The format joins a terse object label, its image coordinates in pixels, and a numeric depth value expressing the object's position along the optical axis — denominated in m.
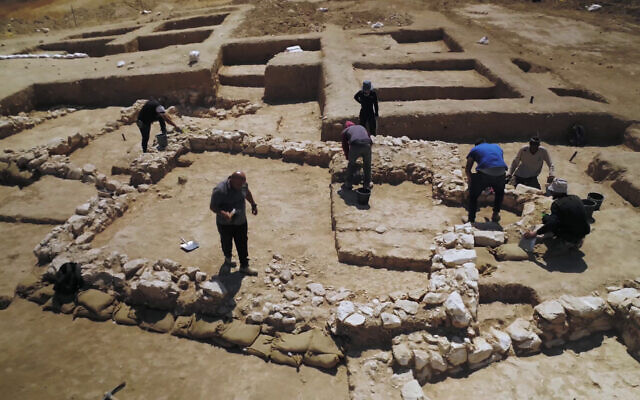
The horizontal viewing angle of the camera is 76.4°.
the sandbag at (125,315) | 5.47
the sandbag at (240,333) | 5.07
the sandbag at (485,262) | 5.46
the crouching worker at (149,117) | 9.12
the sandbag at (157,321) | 5.37
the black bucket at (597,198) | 6.69
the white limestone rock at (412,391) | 4.21
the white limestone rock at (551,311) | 4.64
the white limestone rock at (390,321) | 4.78
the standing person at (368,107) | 8.37
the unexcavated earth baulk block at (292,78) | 12.52
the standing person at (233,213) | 5.27
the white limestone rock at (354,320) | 4.82
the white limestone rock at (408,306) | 4.85
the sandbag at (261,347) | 4.98
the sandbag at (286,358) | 4.87
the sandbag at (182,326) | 5.29
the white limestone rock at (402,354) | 4.50
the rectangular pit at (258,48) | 14.80
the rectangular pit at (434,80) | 10.95
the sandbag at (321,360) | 4.79
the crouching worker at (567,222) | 5.20
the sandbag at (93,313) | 5.52
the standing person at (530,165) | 6.86
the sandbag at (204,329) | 5.18
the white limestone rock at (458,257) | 5.42
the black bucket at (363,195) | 6.97
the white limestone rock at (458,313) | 4.68
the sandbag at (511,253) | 5.59
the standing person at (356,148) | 6.97
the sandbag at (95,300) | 5.55
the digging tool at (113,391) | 4.36
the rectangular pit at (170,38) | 16.61
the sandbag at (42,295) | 5.80
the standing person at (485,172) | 6.05
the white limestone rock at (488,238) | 5.88
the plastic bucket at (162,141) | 9.09
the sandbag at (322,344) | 4.88
